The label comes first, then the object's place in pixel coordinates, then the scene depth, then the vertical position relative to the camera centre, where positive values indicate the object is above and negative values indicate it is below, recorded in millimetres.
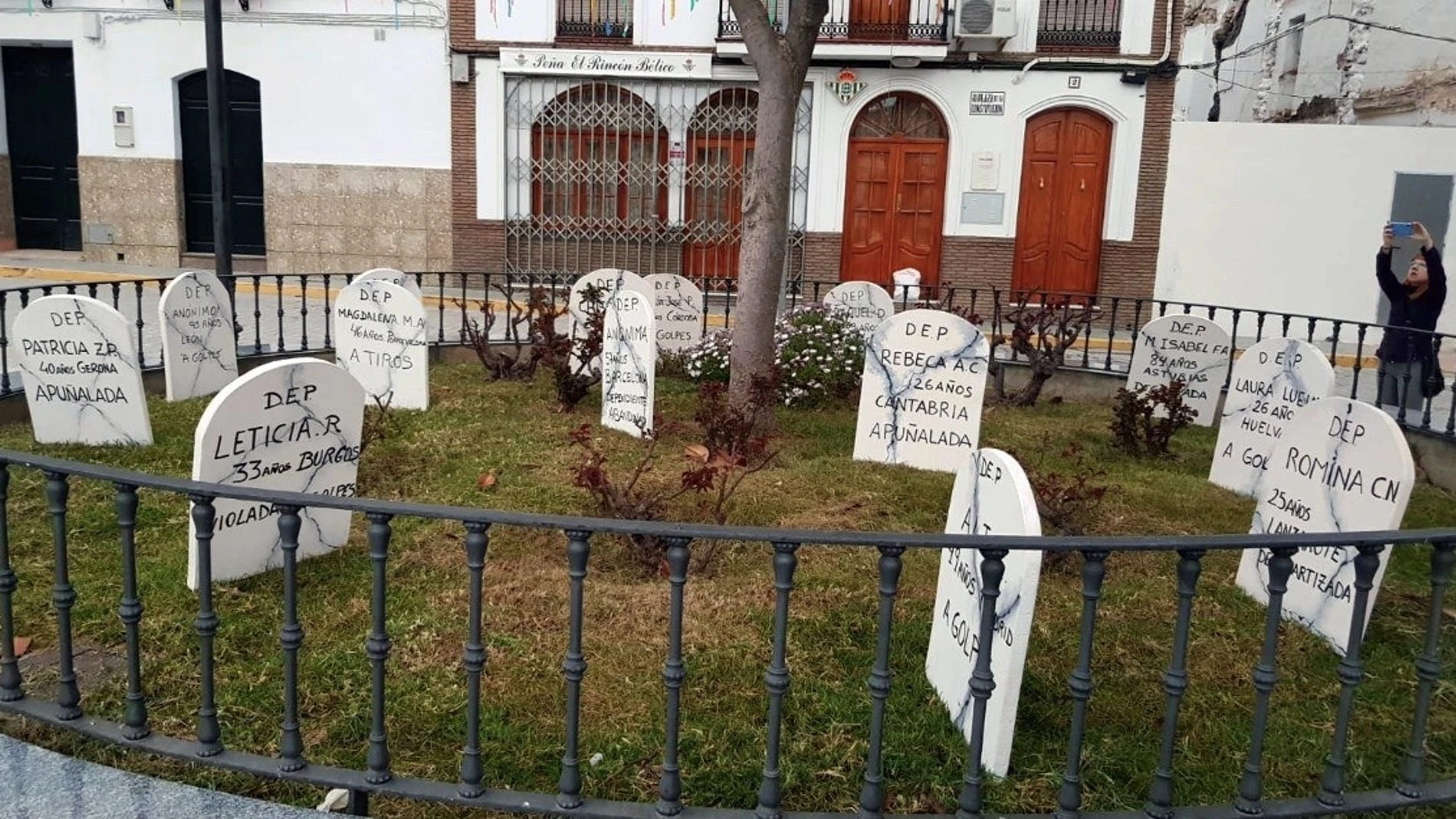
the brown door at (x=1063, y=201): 16734 +291
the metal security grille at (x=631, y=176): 17328 +426
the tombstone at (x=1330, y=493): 4480 -1023
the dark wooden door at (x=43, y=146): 18797 +566
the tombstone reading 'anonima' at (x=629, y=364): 7555 -1014
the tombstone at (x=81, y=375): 6824 -1093
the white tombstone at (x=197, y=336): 8094 -1033
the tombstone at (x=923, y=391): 7098 -1045
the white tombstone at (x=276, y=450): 4531 -1023
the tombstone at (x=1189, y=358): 8836 -970
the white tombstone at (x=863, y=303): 10523 -770
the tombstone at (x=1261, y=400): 6766 -982
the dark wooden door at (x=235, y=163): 18109 +385
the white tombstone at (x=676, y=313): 10016 -884
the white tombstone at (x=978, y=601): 3291 -1114
